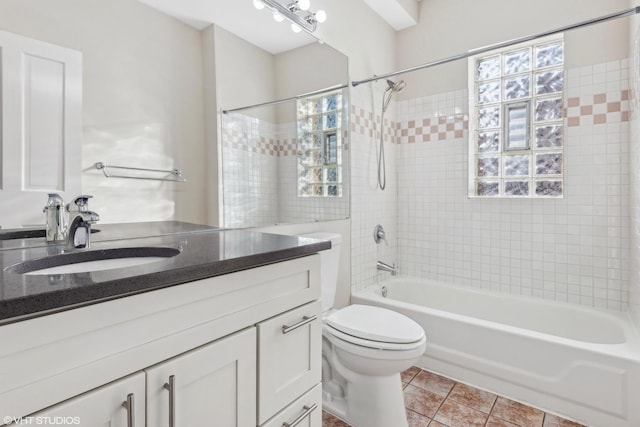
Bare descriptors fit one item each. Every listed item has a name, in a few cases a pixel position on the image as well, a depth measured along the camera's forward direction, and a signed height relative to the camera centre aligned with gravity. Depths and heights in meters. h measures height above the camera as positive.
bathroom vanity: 0.53 -0.25
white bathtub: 1.53 -0.73
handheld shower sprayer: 2.67 +0.69
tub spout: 2.62 -0.42
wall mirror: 1.08 +0.47
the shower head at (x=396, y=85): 2.63 +1.00
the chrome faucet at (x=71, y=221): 0.97 -0.02
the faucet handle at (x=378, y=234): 2.65 -0.17
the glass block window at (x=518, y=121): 2.30 +0.66
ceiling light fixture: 1.70 +1.06
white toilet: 1.46 -0.67
